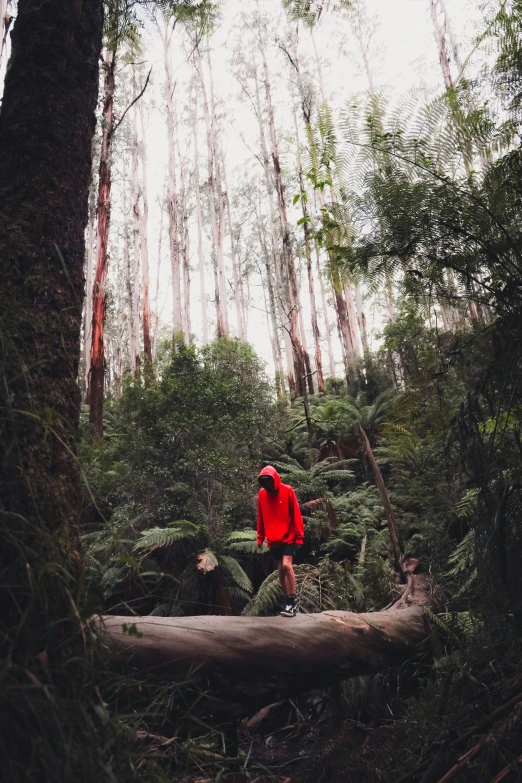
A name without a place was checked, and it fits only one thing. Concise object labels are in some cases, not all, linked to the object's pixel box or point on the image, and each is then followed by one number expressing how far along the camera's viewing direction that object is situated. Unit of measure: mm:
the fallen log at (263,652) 2621
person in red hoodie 4672
